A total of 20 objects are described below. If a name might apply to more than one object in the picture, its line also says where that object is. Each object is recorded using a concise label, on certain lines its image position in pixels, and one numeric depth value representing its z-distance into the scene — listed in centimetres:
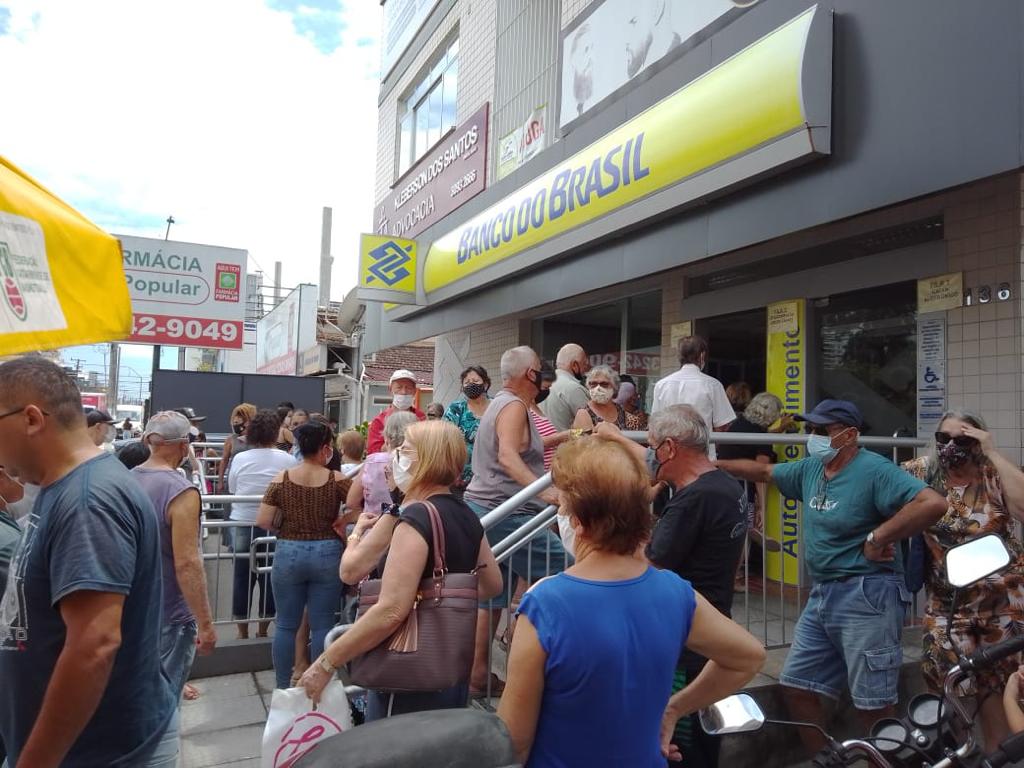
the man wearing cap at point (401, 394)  675
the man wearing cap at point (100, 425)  593
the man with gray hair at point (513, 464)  402
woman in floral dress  328
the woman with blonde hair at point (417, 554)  250
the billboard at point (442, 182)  1110
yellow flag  291
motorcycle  202
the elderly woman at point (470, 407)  547
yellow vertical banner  614
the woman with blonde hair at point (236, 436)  901
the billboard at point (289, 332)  2672
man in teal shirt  331
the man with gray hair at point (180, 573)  333
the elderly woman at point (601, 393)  504
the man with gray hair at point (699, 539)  290
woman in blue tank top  177
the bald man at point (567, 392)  502
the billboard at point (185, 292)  1518
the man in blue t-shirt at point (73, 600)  182
